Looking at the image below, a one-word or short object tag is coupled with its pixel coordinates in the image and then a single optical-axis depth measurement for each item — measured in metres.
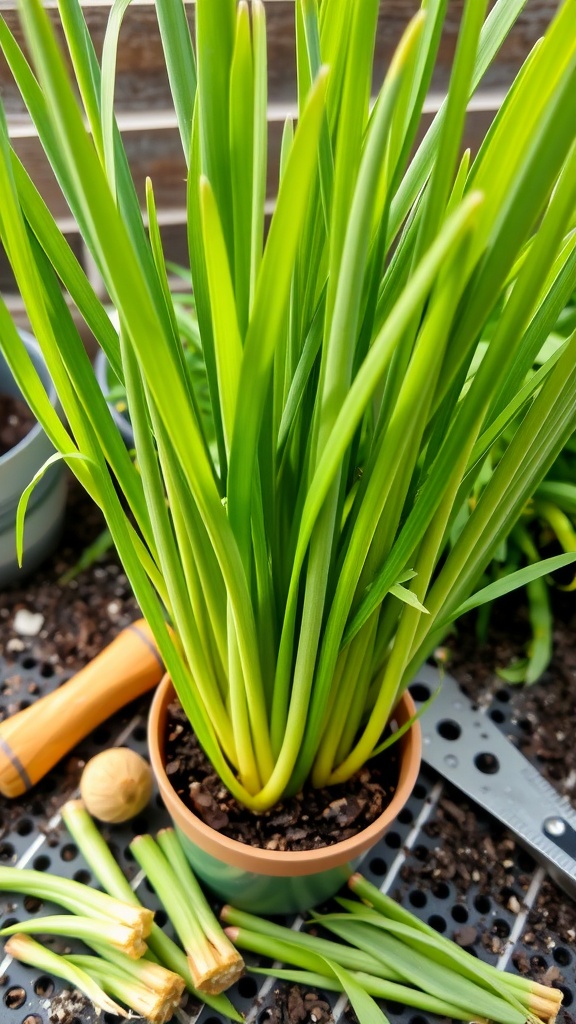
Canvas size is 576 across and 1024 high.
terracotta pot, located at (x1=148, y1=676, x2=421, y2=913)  0.38
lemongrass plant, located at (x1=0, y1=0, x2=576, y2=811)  0.20
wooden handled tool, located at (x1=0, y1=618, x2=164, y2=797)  0.51
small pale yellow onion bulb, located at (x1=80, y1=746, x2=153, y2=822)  0.48
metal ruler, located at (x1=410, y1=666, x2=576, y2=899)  0.50
